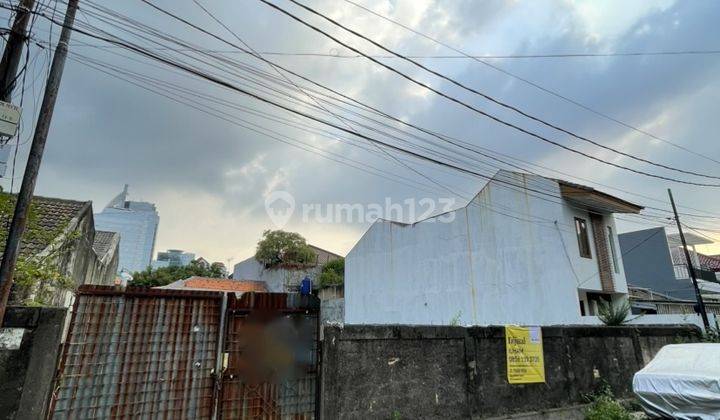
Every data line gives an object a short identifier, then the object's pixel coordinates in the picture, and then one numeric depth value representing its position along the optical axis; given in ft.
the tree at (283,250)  105.19
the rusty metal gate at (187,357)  12.85
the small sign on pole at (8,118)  13.85
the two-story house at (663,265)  72.69
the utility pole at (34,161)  12.53
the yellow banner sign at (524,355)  22.48
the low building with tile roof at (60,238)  16.24
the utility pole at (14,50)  14.69
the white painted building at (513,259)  49.70
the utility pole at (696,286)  41.93
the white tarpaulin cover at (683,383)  20.45
